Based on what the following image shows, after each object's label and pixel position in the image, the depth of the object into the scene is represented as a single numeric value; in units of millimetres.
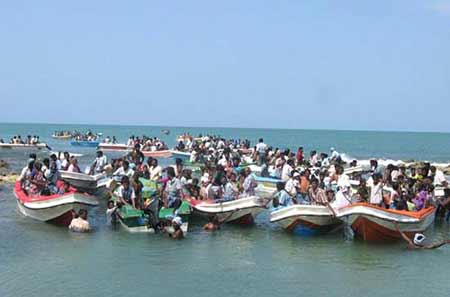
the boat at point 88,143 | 64625
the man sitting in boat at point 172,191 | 18172
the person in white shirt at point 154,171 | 21630
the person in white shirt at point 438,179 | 23156
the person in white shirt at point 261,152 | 33191
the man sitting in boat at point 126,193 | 17875
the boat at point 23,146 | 57872
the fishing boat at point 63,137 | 84969
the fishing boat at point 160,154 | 49125
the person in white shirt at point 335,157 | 31073
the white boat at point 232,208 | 18297
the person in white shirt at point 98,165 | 23625
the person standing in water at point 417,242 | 16578
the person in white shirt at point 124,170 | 21328
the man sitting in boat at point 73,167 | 23103
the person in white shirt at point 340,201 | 17141
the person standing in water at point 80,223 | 17812
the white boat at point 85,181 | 22625
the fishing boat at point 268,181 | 26484
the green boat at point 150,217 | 17578
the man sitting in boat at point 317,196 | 17719
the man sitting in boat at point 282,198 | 18156
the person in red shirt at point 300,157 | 30200
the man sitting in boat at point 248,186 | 19344
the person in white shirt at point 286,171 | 25148
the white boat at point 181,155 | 43328
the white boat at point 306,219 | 17078
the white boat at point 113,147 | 57344
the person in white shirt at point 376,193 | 17080
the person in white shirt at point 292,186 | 18789
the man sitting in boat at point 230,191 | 19016
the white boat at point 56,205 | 17859
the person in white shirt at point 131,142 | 55462
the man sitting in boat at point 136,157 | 23597
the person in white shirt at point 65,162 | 23609
